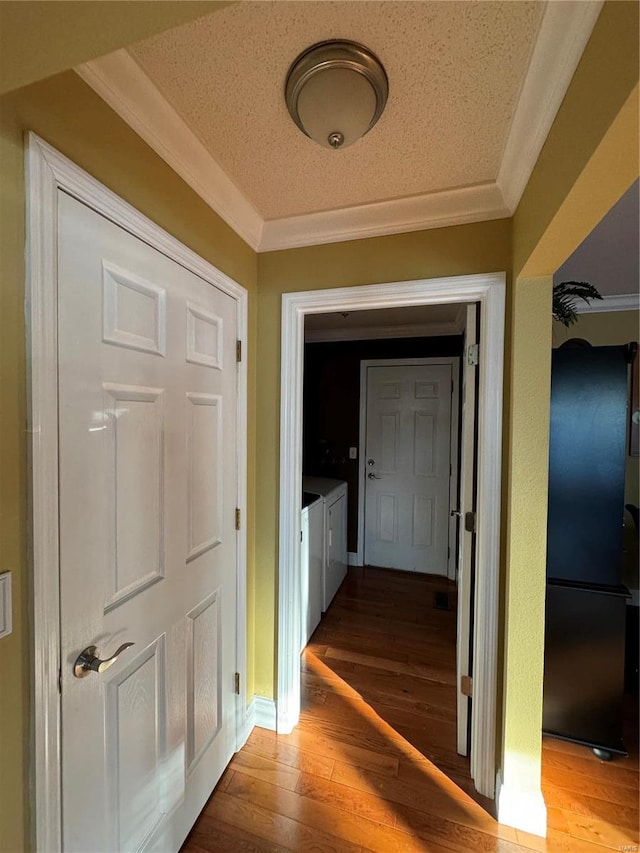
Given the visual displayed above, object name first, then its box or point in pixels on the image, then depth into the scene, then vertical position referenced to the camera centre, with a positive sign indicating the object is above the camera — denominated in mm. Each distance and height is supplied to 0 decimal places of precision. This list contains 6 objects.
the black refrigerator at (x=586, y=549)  1556 -576
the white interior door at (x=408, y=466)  3402 -448
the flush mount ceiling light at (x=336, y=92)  843 +831
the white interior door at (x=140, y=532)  842 -336
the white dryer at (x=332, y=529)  2728 -914
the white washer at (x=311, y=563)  2203 -939
